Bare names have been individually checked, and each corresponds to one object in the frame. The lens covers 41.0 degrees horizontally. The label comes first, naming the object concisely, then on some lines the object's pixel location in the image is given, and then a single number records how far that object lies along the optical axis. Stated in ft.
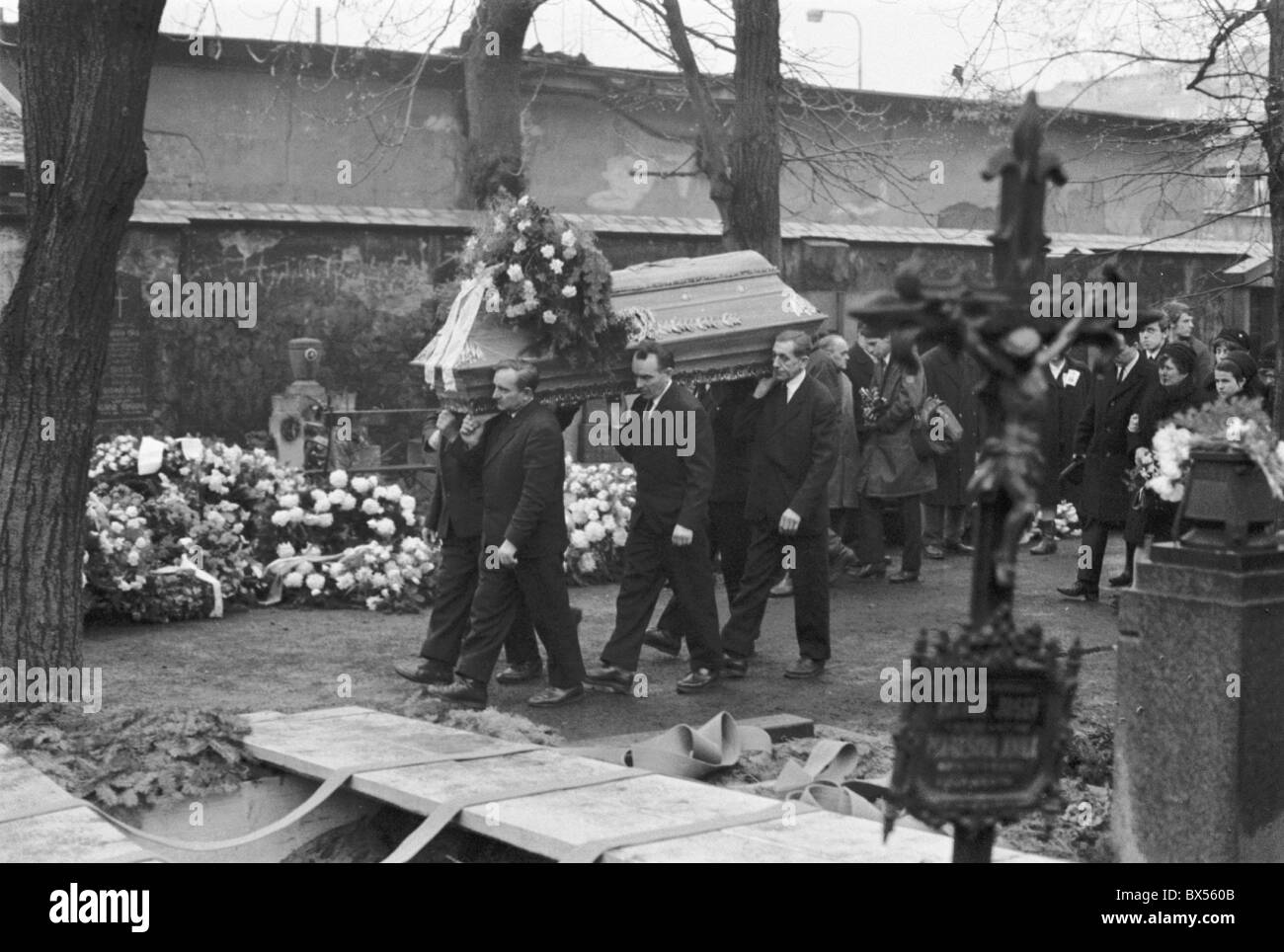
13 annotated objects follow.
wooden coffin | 31.37
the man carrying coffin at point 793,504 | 33.01
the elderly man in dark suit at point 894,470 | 44.04
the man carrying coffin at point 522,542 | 29.91
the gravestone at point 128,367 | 51.21
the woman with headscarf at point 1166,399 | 37.73
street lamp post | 78.95
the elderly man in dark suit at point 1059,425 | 48.57
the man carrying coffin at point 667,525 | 31.76
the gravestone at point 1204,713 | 18.86
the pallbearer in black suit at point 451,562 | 31.45
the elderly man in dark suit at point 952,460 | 46.70
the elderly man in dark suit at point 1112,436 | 38.73
